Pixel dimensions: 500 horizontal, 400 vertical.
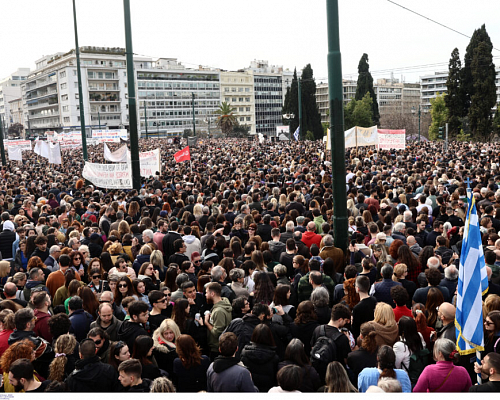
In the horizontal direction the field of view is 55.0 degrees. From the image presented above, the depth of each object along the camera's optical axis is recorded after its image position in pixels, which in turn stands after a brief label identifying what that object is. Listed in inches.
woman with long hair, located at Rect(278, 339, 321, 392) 169.1
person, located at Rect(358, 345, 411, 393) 158.4
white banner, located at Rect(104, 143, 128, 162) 710.5
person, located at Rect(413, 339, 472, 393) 157.5
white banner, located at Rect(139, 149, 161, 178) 669.5
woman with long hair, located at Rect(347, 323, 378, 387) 181.5
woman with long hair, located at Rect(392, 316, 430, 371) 179.9
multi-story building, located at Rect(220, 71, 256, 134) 5191.9
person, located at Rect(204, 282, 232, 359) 213.2
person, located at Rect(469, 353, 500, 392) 146.7
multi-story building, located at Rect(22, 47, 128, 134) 4190.5
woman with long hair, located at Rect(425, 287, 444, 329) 211.5
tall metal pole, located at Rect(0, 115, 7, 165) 1128.8
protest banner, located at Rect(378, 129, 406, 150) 918.4
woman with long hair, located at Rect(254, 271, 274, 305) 232.2
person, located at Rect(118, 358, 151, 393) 155.5
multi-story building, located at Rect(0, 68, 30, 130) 6309.1
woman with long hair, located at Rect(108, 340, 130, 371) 175.8
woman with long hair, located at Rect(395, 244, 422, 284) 264.5
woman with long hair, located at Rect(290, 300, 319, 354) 201.9
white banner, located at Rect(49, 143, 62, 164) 945.6
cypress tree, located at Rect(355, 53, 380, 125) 3176.7
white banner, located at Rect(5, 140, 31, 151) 1179.1
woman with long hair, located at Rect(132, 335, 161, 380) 175.3
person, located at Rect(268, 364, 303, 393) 145.6
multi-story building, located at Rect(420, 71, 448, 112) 6953.7
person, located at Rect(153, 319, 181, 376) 188.7
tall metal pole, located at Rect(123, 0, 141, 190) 497.4
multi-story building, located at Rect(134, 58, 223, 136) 4630.9
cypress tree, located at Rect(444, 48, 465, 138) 1934.4
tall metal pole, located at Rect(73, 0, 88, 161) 778.2
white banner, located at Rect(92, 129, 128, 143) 1344.1
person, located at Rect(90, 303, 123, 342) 204.8
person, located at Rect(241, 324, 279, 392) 174.4
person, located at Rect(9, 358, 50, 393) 152.9
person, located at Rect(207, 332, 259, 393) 161.2
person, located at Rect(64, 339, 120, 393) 162.2
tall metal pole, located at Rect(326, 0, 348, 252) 284.0
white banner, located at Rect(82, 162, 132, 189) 564.7
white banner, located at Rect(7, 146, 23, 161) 1092.5
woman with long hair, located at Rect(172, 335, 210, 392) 174.6
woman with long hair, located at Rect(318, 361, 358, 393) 147.3
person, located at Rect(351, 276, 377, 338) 219.9
